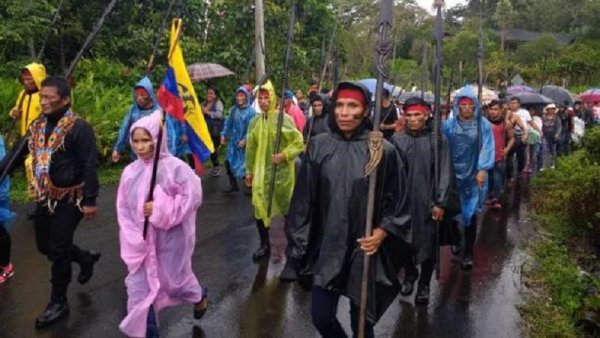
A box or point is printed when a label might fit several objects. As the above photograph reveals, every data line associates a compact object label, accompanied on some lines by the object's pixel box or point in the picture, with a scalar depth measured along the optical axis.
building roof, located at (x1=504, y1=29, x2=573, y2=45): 42.21
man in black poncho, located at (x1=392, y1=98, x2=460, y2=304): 4.89
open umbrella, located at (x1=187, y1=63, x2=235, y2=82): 12.41
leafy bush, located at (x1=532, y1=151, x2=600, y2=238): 6.47
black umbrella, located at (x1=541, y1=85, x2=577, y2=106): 16.08
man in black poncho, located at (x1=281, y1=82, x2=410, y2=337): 3.23
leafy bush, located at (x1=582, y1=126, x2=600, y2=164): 7.65
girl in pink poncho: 3.72
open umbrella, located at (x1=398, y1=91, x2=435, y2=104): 13.80
